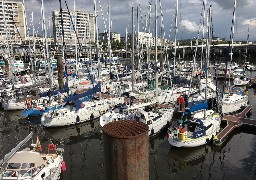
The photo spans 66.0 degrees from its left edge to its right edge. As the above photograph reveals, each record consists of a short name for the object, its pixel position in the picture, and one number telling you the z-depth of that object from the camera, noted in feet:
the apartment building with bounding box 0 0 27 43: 371.90
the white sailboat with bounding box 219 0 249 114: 85.02
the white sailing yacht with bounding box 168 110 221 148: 58.77
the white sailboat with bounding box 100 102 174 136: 67.54
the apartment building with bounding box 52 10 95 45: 357.48
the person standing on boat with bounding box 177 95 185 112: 82.68
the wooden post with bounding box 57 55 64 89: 108.20
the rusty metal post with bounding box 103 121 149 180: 11.16
